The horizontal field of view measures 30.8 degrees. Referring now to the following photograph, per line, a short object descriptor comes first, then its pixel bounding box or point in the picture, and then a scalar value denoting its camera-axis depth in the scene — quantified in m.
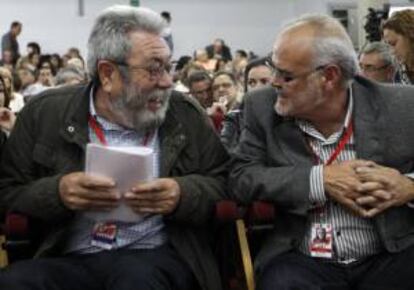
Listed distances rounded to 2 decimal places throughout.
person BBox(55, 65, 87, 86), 6.25
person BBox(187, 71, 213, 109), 5.80
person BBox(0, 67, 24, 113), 6.67
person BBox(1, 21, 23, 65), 14.08
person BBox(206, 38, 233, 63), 14.47
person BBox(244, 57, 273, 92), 4.74
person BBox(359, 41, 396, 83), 4.68
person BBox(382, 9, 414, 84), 4.28
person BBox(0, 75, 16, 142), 3.21
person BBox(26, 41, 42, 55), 14.46
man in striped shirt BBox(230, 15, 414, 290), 2.45
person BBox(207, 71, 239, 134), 5.56
